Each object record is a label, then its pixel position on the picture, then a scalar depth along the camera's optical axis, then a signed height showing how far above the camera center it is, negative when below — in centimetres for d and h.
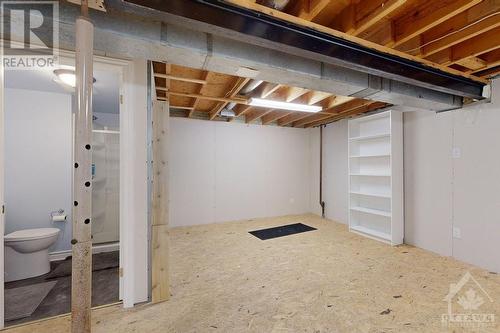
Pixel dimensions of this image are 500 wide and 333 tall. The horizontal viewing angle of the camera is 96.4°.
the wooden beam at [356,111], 409 +112
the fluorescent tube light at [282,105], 350 +103
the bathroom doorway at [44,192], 248 -34
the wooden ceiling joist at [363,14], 157 +117
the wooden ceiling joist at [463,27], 169 +118
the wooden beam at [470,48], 207 +118
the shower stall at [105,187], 363 -33
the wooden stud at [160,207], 213 -39
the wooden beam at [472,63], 243 +116
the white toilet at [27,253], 249 -99
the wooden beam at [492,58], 240 +119
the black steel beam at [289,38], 139 +96
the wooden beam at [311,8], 155 +115
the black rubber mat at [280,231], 427 -130
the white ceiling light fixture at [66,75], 233 +98
